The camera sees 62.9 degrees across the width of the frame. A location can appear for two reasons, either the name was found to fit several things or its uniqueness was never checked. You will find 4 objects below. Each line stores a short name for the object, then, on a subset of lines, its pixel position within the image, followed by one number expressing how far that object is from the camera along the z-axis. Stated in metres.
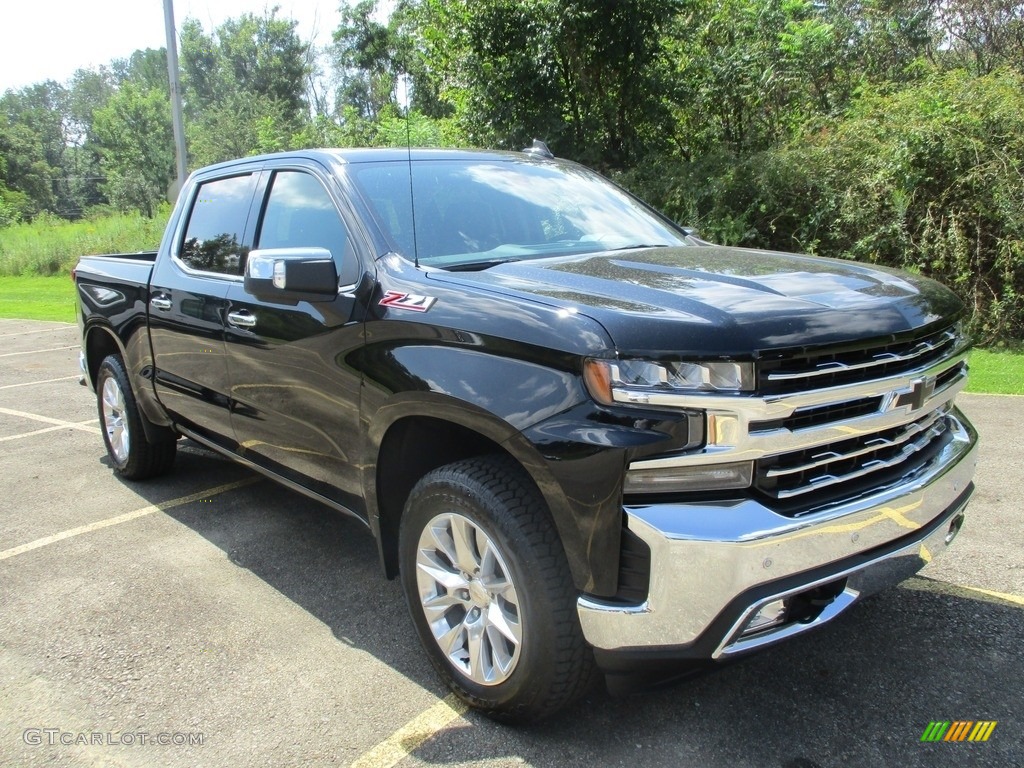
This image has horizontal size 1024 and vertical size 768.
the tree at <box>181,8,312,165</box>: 46.88
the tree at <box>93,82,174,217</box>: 55.91
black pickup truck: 2.25
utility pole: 12.66
